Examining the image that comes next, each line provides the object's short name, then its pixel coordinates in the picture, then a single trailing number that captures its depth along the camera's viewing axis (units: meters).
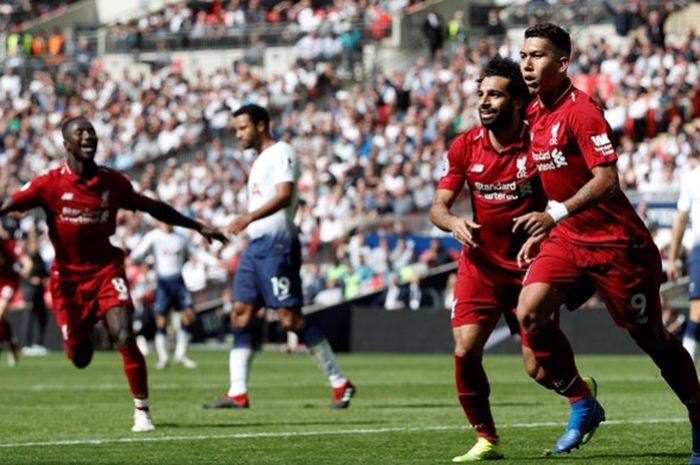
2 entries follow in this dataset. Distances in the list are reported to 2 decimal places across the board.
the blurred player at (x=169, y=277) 26.02
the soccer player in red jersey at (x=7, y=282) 25.66
